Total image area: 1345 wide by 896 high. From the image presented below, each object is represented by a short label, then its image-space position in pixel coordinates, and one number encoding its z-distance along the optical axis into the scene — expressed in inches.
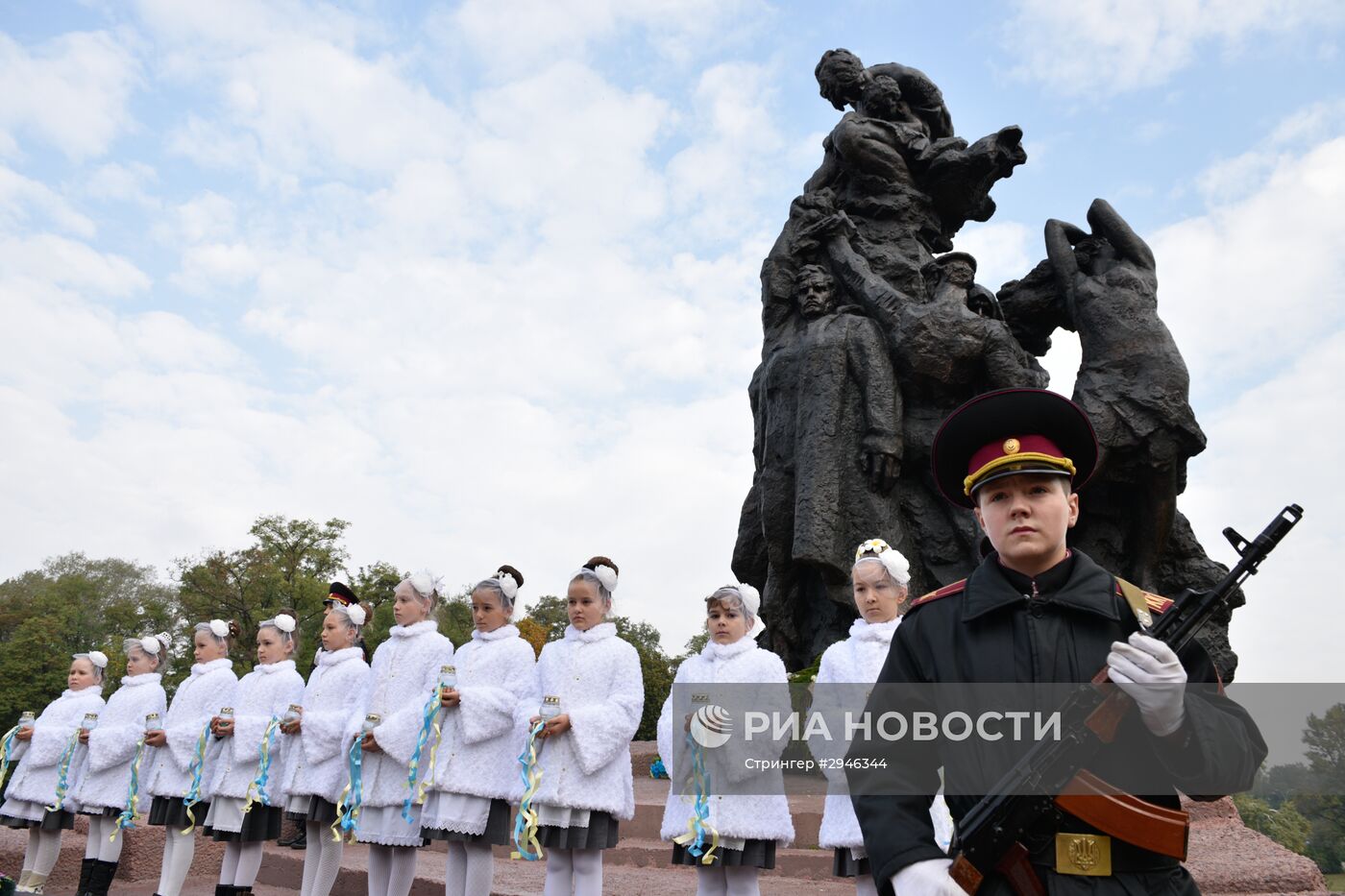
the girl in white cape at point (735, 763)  191.3
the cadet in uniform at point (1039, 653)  79.4
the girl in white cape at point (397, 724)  224.2
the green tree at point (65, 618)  1279.5
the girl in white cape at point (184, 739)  268.8
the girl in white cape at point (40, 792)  311.9
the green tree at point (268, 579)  1332.4
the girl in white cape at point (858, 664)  187.9
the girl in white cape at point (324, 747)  243.8
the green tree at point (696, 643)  1745.8
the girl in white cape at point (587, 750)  203.8
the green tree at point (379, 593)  1366.9
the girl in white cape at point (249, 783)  253.1
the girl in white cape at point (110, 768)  287.9
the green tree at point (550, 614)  1921.5
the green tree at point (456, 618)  1499.8
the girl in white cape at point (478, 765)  215.8
